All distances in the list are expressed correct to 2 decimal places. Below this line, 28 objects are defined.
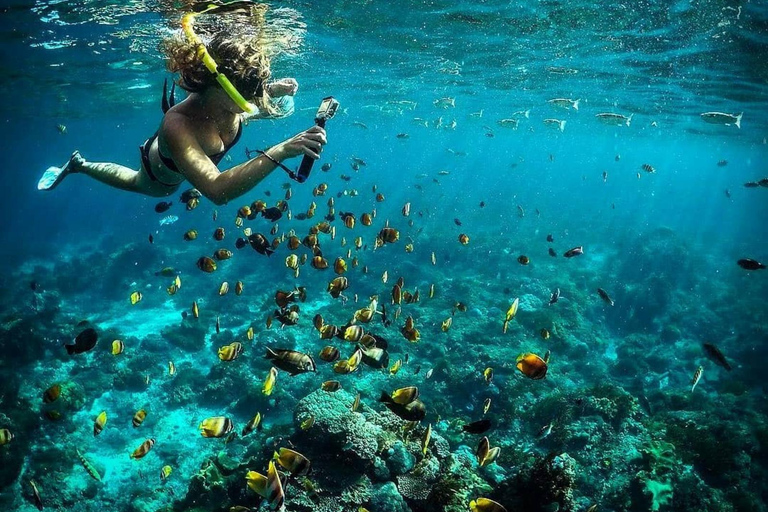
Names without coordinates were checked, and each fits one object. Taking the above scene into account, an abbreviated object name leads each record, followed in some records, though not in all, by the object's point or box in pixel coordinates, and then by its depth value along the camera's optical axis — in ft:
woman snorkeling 10.03
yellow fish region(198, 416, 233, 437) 16.11
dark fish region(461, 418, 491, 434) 15.45
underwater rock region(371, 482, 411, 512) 17.31
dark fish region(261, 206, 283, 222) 23.01
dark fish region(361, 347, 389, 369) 18.44
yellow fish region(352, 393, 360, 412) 21.62
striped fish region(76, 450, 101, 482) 20.66
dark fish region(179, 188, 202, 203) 26.13
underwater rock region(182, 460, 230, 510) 23.70
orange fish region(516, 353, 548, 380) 14.89
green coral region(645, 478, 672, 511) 25.34
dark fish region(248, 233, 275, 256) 20.66
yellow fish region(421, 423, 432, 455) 18.21
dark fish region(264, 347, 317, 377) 15.00
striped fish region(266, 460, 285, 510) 11.91
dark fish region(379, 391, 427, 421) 13.70
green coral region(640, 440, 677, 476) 27.02
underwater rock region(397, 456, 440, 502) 18.49
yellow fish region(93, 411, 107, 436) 21.38
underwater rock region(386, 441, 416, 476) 19.84
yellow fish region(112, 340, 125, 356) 22.77
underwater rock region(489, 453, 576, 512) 16.02
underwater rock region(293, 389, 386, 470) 19.52
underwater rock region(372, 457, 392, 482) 19.67
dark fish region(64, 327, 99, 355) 17.01
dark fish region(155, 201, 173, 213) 28.08
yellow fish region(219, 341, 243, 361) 19.26
